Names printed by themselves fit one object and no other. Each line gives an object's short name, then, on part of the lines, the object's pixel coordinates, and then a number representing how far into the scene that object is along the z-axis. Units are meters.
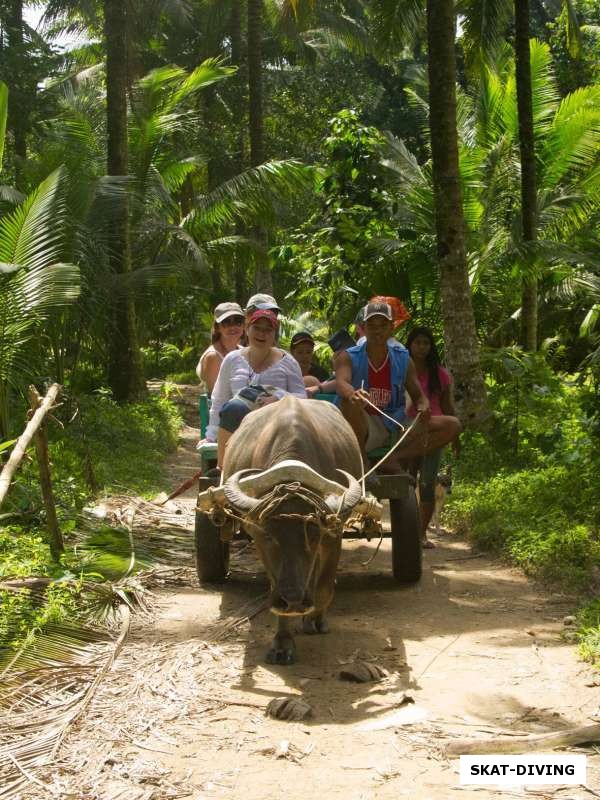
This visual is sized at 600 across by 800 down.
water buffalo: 5.19
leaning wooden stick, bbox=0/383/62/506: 5.01
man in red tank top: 7.34
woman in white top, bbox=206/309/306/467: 6.86
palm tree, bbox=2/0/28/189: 17.36
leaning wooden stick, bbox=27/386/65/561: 6.43
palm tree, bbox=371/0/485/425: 10.65
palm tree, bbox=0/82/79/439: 9.04
